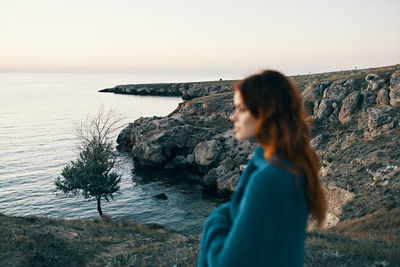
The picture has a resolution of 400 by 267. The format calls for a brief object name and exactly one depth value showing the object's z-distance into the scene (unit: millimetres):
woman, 2023
